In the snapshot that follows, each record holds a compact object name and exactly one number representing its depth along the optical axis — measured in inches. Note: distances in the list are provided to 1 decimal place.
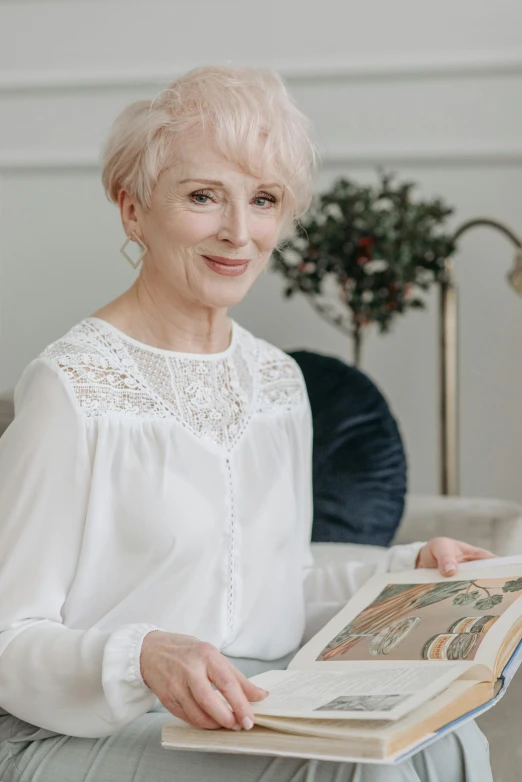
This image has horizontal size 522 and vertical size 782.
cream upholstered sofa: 77.6
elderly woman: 67.8
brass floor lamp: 112.6
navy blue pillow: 94.2
